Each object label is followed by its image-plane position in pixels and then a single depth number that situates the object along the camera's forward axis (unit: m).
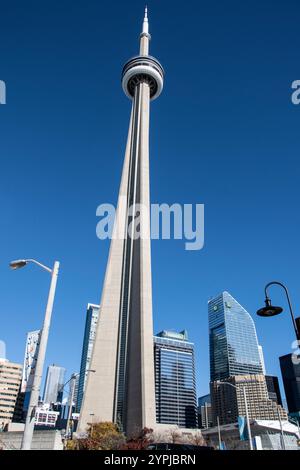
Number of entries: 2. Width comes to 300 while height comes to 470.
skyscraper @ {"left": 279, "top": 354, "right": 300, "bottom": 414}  190.48
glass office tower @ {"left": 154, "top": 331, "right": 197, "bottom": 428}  179.50
